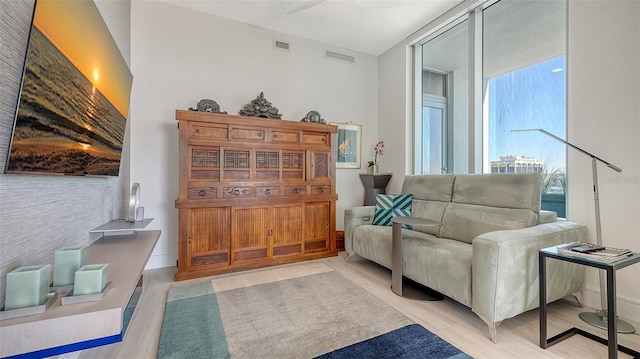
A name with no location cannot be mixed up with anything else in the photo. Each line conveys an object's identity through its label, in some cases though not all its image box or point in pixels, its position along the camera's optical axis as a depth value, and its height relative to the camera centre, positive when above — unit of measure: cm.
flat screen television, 100 +42
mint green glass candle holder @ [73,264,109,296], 98 -38
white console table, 79 -47
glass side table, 138 -64
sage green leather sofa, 172 -50
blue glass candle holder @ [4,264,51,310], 87 -37
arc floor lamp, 188 -78
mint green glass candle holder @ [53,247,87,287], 111 -37
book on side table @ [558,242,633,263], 148 -39
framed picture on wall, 426 +64
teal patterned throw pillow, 305 -27
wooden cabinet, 278 -11
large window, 261 +112
